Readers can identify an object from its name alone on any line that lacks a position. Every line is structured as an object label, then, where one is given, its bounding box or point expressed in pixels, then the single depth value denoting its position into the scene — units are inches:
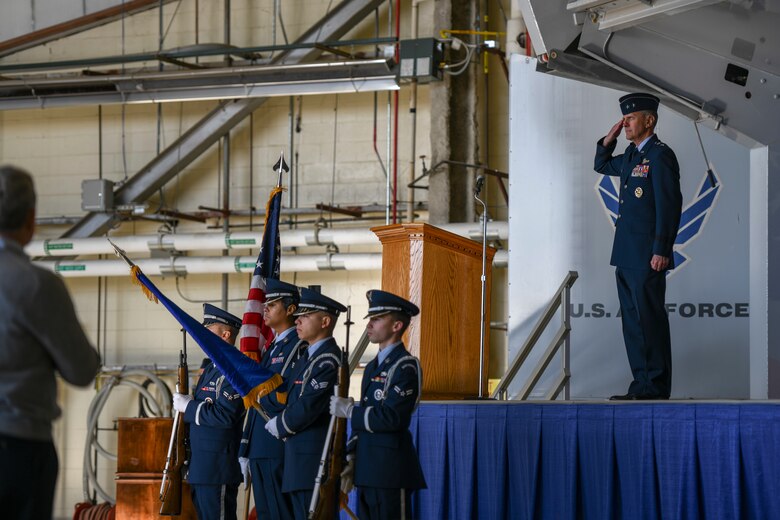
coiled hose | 830.5
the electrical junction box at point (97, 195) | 827.8
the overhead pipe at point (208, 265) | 783.2
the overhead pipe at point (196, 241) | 780.4
